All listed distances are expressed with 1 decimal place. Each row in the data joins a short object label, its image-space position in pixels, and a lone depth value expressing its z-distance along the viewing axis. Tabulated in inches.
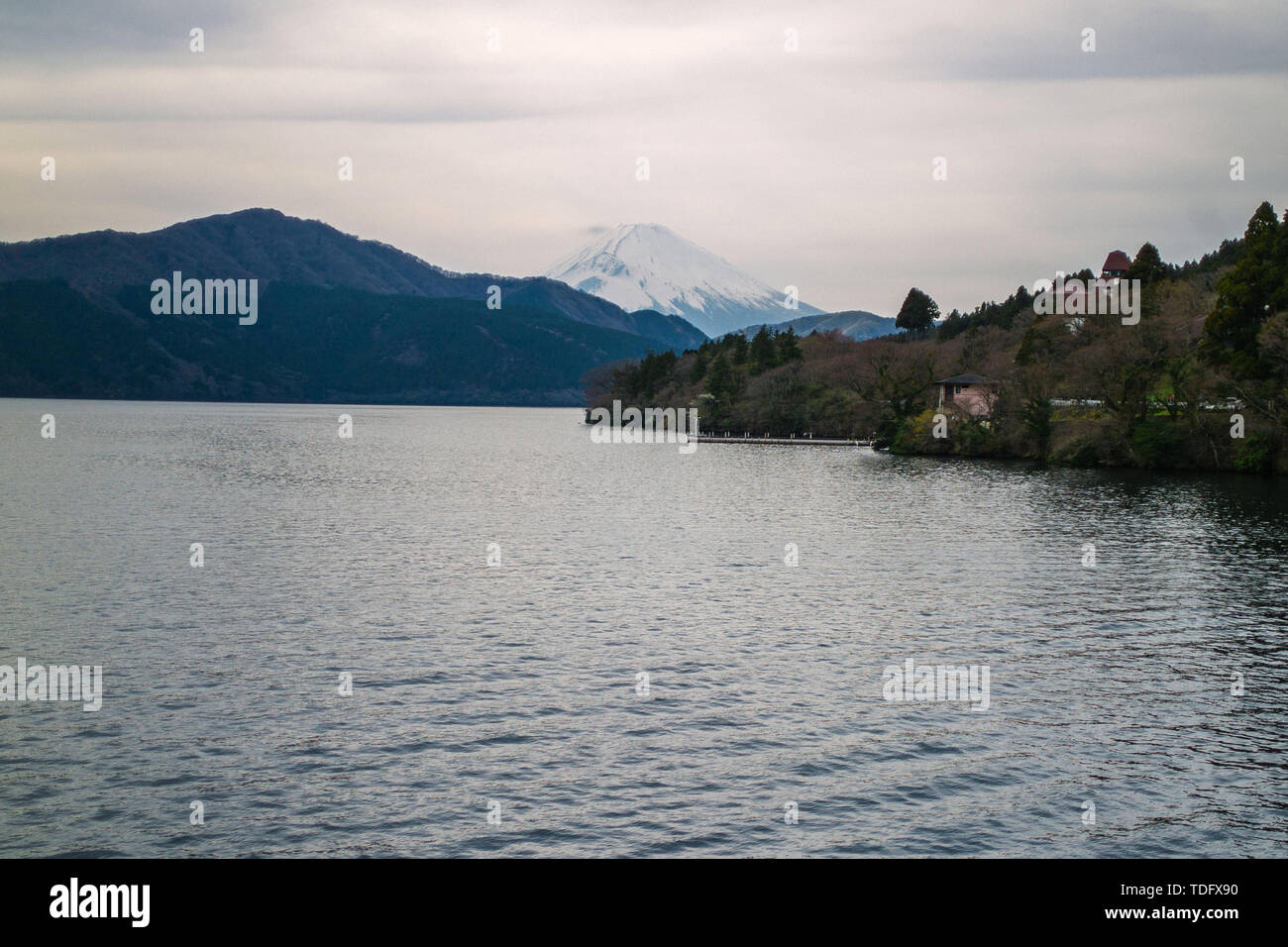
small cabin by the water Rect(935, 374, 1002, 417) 4835.1
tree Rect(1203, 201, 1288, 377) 3378.4
